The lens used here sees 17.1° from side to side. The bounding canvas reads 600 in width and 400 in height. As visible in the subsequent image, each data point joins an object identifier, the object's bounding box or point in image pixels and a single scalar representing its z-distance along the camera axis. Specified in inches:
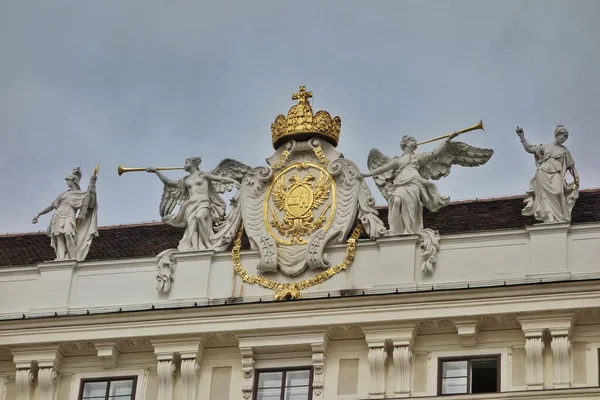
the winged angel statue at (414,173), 1215.6
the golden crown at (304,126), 1262.3
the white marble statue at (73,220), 1288.1
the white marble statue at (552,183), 1194.6
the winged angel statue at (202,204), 1253.1
